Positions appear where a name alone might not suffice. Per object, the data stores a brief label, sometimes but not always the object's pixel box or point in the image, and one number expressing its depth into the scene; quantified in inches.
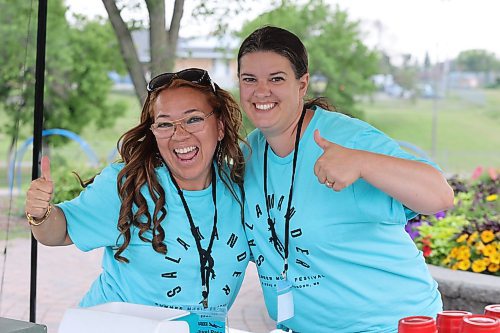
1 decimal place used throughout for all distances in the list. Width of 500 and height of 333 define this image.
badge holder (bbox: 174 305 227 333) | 67.7
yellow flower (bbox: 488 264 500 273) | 175.9
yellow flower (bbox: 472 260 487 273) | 176.2
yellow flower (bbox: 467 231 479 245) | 181.5
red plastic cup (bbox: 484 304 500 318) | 59.7
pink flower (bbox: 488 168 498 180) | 258.5
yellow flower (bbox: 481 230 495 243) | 178.9
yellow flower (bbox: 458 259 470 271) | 179.2
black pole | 105.7
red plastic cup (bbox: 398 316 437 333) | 55.2
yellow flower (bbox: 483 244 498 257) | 176.4
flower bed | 177.3
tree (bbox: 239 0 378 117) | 422.0
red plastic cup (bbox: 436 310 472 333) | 58.0
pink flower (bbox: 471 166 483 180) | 273.0
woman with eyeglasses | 87.5
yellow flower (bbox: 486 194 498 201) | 225.5
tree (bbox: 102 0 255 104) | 266.8
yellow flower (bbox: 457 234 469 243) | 182.4
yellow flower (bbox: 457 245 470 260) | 180.3
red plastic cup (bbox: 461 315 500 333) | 54.7
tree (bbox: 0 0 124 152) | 442.6
